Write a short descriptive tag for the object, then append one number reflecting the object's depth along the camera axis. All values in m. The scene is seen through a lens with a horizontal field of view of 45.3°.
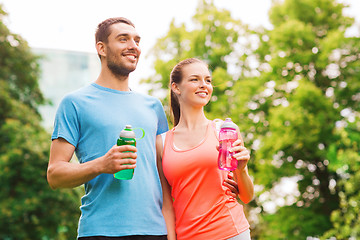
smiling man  2.86
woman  3.17
